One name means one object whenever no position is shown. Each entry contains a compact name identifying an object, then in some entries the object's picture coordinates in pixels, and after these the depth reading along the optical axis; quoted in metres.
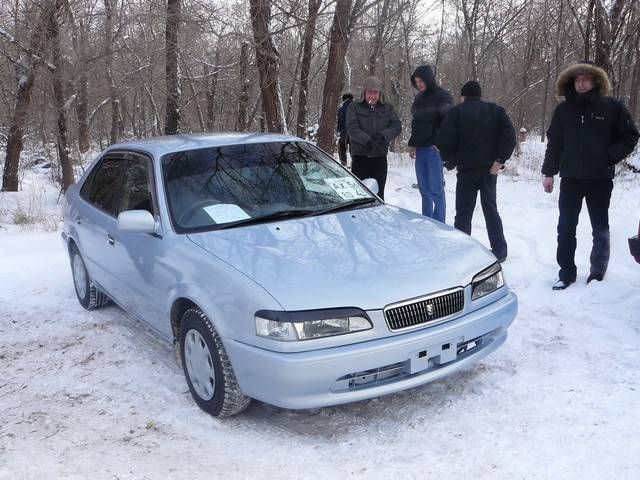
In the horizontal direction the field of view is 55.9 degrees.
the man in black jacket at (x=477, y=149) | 5.83
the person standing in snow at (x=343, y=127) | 11.91
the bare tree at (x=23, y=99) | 13.30
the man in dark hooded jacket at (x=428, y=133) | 6.62
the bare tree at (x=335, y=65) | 11.75
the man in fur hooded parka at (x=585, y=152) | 4.86
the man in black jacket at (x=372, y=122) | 7.09
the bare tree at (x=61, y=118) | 14.13
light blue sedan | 2.94
